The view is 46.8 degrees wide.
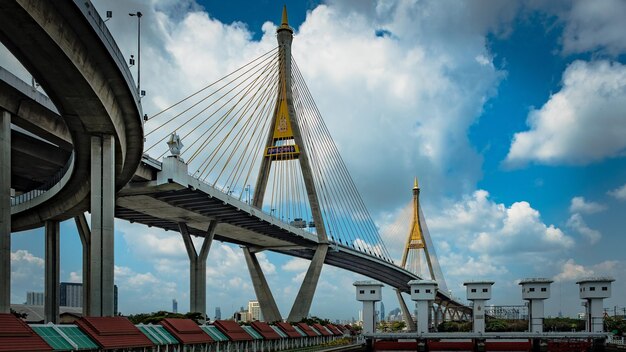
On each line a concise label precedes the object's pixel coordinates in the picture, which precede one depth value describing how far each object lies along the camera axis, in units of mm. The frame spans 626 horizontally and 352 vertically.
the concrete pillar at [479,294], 67188
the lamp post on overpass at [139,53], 40000
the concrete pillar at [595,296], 61344
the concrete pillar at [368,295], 68438
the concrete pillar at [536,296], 63344
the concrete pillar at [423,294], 68062
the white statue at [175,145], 50219
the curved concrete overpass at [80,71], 24312
